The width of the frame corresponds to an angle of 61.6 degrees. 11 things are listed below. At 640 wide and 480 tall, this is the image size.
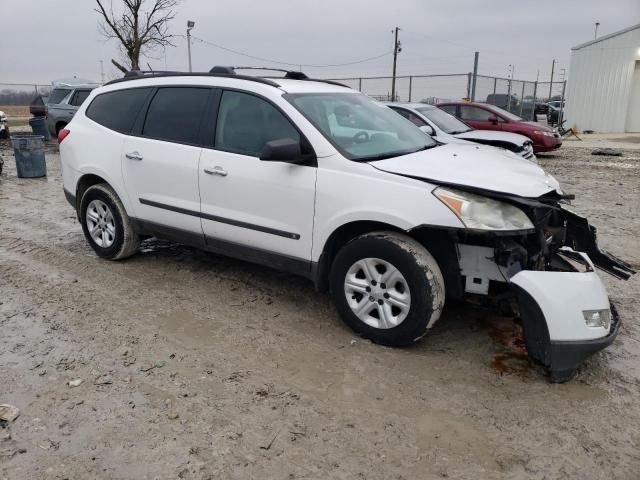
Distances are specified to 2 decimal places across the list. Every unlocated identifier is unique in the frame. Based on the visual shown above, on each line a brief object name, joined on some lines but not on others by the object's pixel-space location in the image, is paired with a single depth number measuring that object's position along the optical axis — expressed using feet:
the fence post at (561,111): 80.64
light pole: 75.31
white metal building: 73.56
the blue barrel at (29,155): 34.76
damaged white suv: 10.69
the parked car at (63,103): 48.26
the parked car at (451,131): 30.04
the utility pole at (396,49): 113.93
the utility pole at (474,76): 69.36
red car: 45.14
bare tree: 56.54
